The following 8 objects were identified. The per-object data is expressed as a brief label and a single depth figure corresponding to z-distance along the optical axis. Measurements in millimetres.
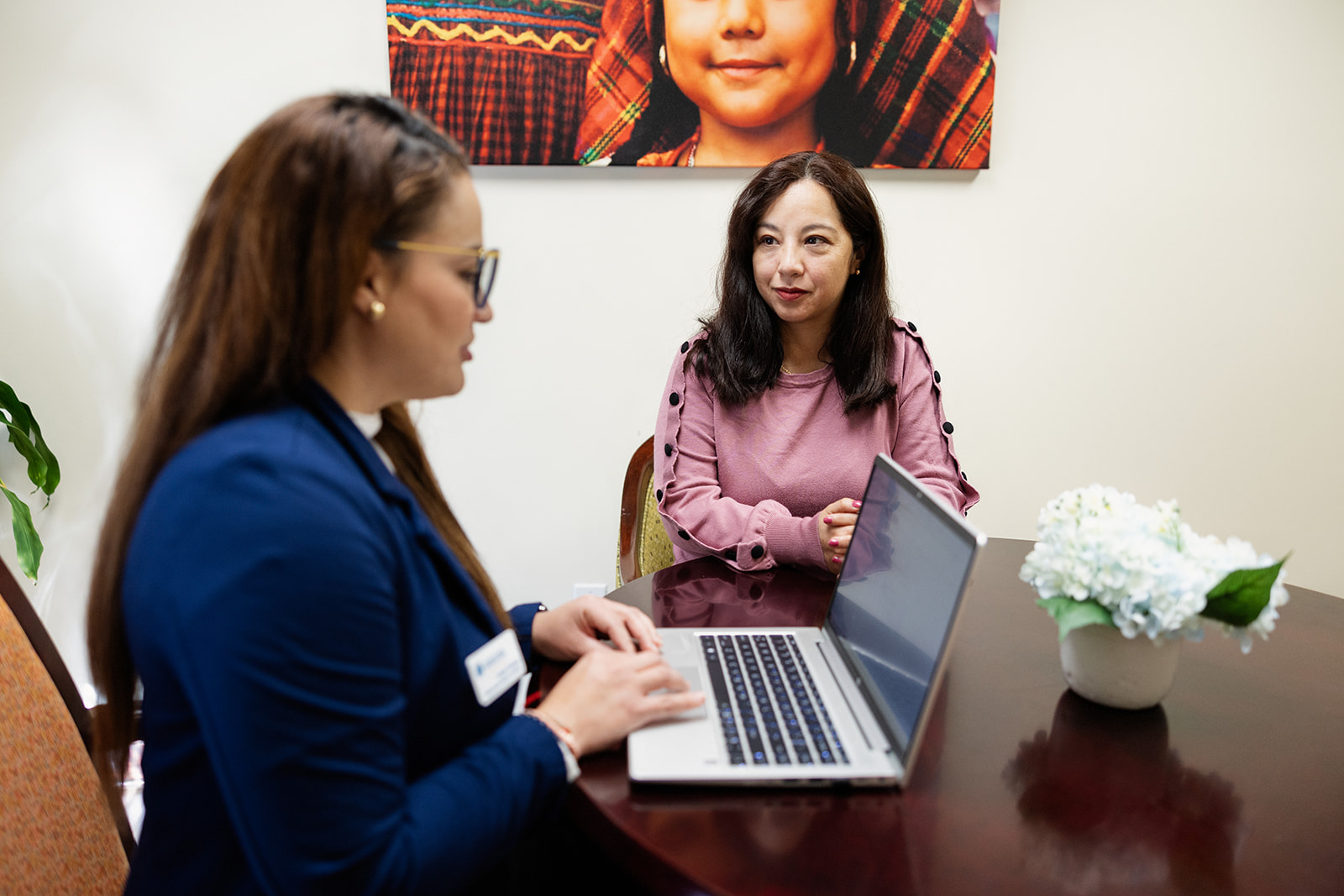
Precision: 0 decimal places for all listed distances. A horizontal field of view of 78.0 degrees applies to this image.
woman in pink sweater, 1749
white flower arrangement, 889
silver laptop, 803
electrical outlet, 2740
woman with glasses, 640
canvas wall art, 2375
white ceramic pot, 955
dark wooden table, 700
